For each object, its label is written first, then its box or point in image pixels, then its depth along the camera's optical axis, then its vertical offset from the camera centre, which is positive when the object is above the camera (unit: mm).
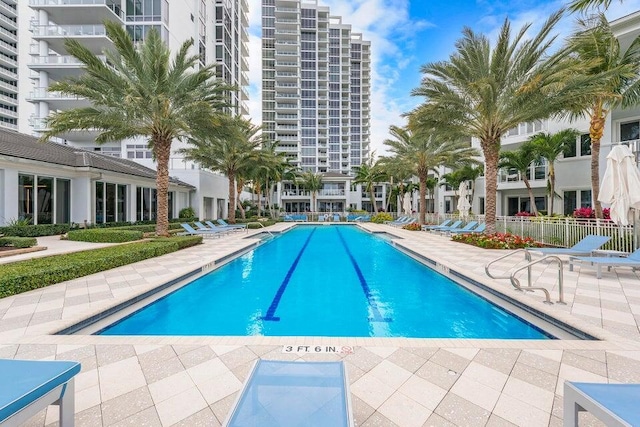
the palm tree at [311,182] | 44250 +4220
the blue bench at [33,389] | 1854 -1139
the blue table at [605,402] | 1789 -1203
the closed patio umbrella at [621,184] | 8070 +684
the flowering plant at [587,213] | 13205 -132
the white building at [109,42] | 24125 +13840
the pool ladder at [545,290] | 5227 -1416
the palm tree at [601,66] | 12141 +5794
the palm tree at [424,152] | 22312 +4302
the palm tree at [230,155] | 22031 +4124
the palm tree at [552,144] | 16922 +3670
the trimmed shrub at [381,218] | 32975 -798
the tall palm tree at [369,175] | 38003 +4495
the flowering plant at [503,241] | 12297 -1277
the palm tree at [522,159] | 19311 +3322
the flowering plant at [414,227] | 23156 -1235
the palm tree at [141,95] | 12047 +4764
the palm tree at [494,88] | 11078 +4743
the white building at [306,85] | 61219 +25914
